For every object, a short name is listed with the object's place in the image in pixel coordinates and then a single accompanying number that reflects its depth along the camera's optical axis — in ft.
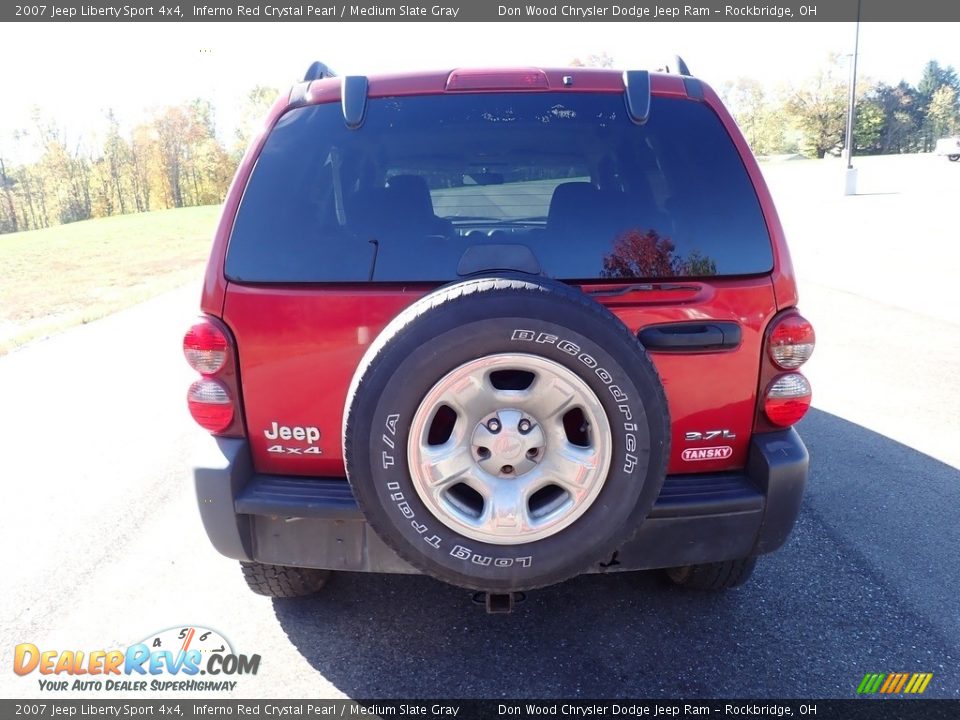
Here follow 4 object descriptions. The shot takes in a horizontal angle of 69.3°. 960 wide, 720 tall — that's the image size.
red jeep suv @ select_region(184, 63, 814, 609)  6.66
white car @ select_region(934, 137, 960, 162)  137.08
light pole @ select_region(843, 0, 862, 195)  70.13
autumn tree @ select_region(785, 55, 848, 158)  192.13
